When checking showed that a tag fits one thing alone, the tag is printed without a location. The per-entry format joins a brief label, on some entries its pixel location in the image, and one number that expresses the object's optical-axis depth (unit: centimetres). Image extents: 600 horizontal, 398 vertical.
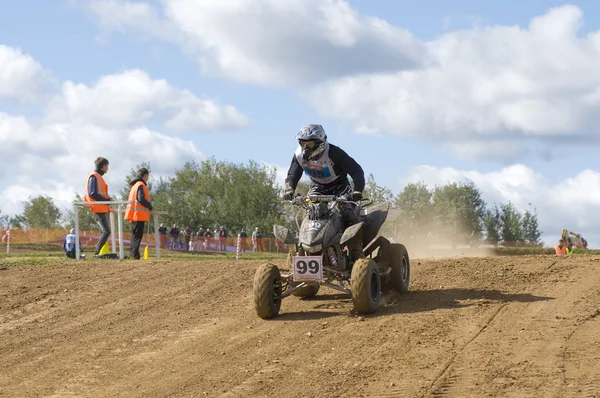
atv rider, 1184
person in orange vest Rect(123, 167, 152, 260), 1842
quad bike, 1087
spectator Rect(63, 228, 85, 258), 2767
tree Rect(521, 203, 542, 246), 8750
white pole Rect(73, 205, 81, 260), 1903
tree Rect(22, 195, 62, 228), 8944
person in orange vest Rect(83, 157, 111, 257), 1888
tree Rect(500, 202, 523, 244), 8819
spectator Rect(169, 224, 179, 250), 4712
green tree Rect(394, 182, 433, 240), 8747
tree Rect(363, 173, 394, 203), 7975
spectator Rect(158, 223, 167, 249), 4735
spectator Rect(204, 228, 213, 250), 4792
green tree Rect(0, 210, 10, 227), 8835
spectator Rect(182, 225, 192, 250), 4829
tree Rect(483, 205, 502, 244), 9012
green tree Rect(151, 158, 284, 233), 8106
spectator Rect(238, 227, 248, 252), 4762
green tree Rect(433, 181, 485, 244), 9094
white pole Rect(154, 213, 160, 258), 1931
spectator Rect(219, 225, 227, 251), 4752
